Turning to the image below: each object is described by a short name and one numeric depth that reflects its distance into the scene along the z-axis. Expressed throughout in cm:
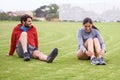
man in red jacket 811
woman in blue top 764
